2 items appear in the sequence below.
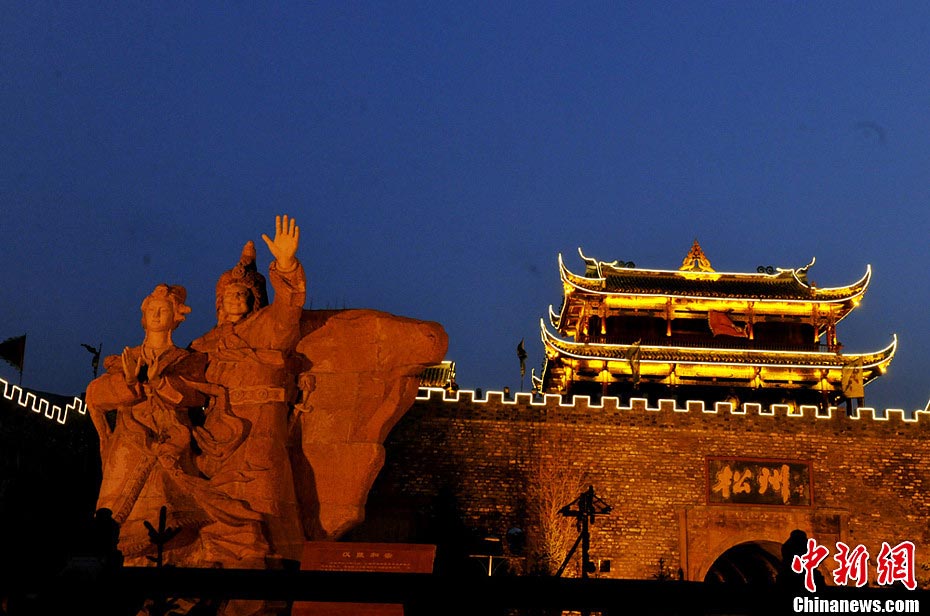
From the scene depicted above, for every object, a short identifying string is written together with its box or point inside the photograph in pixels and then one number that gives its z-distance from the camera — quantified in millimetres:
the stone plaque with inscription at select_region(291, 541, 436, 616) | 6219
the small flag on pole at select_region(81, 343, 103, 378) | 25830
